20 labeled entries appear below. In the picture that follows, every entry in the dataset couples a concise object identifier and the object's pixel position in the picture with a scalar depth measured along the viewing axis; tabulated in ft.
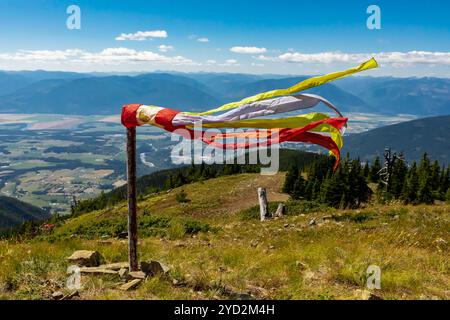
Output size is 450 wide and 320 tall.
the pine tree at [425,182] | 135.54
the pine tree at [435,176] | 171.14
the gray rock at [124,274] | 23.74
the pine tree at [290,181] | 152.25
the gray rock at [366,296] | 20.53
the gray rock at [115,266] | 26.19
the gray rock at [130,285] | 21.65
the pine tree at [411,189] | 139.85
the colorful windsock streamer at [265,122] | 21.74
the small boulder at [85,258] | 27.61
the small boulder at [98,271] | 24.58
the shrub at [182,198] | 147.80
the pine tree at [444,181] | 172.31
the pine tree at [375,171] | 209.26
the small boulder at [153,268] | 25.03
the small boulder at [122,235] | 54.24
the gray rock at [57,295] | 20.31
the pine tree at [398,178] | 169.72
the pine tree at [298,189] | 142.98
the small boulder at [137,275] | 23.32
